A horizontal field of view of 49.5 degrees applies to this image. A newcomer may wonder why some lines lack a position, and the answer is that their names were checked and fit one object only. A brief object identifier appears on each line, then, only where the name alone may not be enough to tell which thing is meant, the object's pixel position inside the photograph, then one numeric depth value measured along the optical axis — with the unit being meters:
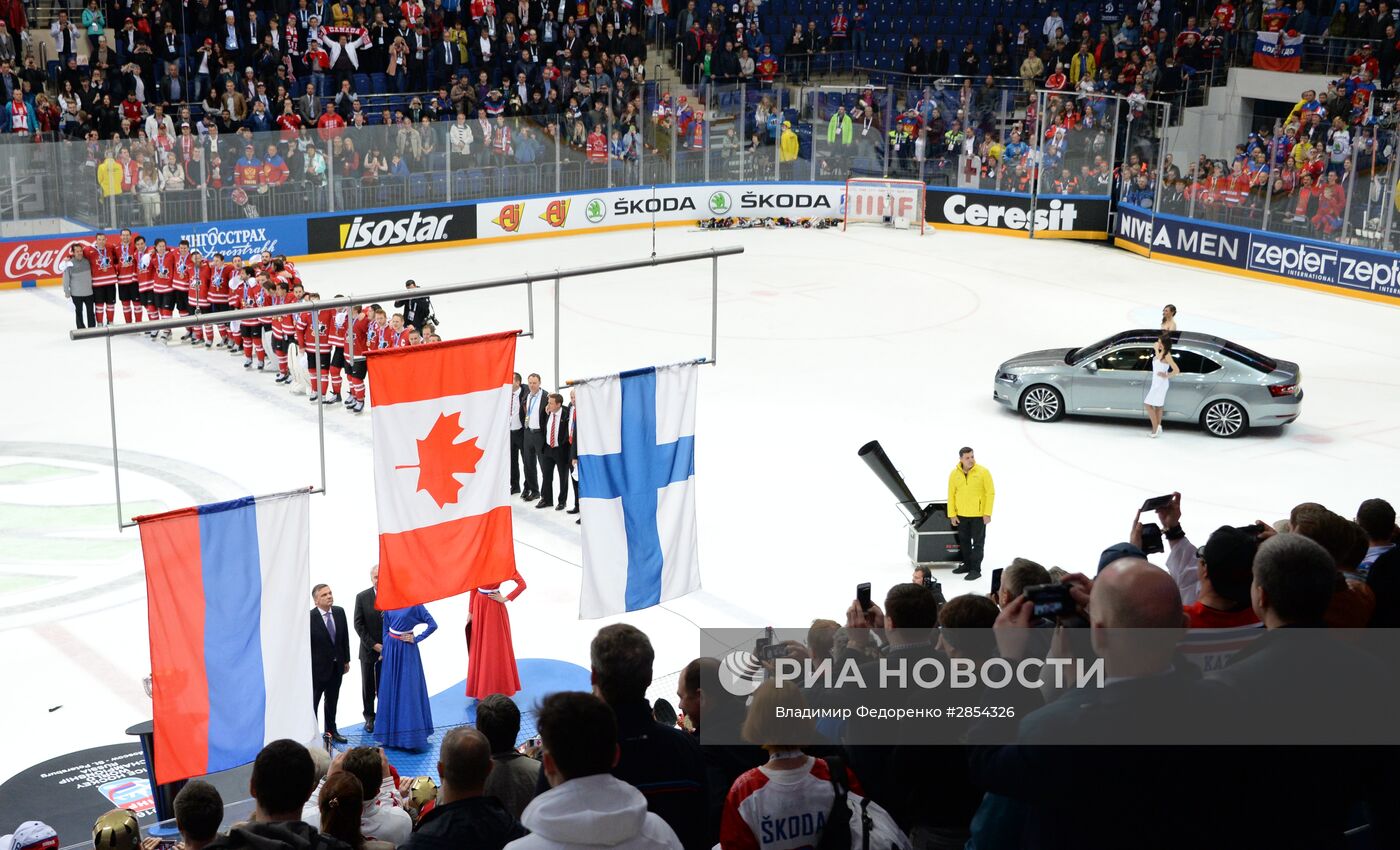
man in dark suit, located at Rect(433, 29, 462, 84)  35.47
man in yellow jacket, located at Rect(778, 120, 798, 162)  37.34
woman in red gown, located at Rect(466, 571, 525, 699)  12.27
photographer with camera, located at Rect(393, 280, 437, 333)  22.27
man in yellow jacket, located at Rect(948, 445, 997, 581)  15.16
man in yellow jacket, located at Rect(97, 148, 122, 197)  27.75
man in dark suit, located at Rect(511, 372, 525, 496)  17.44
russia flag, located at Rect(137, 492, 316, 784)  9.03
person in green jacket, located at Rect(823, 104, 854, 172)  37.31
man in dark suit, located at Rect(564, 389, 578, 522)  17.13
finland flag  10.38
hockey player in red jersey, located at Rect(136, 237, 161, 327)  25.05
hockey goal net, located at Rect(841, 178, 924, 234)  36.56
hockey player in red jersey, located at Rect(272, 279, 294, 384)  22.45
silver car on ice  19.98
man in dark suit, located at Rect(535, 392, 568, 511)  17.09
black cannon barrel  15.77
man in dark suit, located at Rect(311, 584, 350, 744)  11.72
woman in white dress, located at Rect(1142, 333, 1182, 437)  19.89
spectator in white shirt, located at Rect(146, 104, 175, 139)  29.41
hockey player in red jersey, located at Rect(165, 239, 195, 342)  25.02
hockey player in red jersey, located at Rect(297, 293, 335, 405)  22.27
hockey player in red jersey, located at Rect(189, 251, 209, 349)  24.66
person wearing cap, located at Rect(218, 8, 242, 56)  32.53
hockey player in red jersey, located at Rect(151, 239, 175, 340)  25.05
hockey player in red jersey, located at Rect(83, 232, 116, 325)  24.69
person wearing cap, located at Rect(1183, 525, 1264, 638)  6.06
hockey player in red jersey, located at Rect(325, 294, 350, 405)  22.02
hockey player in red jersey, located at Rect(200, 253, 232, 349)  24.59
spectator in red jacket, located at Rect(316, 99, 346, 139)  31.12
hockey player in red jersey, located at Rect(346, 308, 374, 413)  21.33
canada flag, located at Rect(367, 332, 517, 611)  9.38
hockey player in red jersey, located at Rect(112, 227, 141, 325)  25.02
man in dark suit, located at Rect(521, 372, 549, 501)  17.32
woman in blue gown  11.73
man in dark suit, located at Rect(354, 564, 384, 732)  12.03
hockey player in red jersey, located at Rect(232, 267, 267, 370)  23.39
